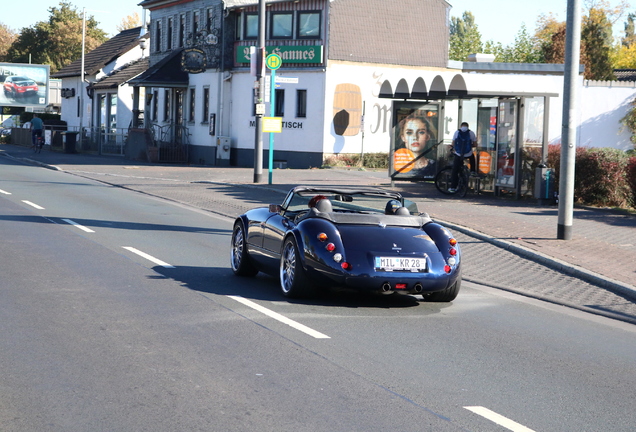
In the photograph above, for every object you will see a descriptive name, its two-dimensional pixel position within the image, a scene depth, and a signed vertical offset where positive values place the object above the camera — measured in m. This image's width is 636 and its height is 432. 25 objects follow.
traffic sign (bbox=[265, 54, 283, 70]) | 26.08 +2.35
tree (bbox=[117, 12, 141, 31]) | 122.19 +15.49
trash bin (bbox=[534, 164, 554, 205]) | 19.97 -0.56
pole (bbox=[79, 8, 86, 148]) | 58.14 +2.98
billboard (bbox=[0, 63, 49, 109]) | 81.00 +4.72
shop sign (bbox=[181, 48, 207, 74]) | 43.16 +3.82
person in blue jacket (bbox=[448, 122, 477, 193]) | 22.97 +0.20
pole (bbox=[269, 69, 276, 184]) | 26.27 +0.41
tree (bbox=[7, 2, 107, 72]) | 90.69 +9.57
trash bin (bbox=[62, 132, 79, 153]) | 50.13 +0.07
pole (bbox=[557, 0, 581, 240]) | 14.54 +0.57
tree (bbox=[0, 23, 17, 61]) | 104.44 +11.35
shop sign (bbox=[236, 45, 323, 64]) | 37.88 +3.81
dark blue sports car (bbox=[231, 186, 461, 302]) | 9.25 -0.93
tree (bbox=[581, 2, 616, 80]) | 50.34 +5.57
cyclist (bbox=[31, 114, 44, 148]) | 49.84 +0.64
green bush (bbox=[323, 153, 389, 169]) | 37.88 -0.35
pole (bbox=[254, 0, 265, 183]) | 26.06 +1.69
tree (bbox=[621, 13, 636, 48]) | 136.65 +20.03
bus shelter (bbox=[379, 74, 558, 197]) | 21.52 +0.59
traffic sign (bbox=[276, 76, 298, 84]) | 24.99 +1.78
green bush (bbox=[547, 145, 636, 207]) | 19.52 -0.39
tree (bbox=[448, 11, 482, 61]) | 96.06 +11.02
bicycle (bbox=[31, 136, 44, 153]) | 49.25 -0.07
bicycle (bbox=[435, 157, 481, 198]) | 22.75 -0.63
